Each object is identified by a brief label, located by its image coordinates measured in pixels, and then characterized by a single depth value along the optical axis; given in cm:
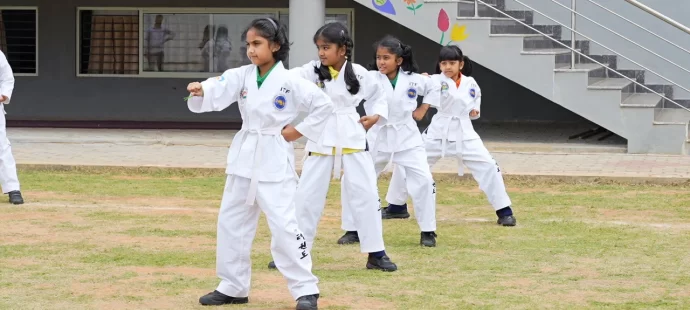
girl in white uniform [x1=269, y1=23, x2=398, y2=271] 763
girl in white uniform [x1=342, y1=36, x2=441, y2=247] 864
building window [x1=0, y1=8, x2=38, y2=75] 2044
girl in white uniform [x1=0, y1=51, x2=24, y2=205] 1053
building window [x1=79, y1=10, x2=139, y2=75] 2045
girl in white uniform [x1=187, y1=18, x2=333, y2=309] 631
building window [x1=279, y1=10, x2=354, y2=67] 1959
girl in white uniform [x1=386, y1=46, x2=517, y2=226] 973
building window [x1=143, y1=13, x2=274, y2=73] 2027
